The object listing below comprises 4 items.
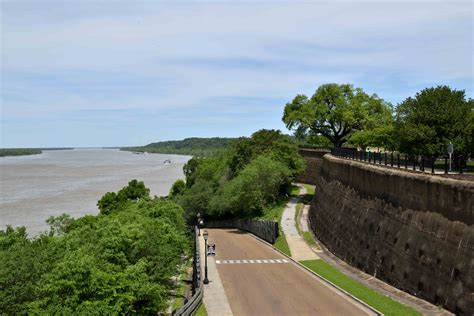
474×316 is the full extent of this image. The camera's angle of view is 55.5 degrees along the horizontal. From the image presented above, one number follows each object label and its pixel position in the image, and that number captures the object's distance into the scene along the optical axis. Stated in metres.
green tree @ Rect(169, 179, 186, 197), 77.76
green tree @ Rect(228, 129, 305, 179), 54.06
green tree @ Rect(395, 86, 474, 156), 31.47
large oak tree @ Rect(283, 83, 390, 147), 60.00
